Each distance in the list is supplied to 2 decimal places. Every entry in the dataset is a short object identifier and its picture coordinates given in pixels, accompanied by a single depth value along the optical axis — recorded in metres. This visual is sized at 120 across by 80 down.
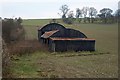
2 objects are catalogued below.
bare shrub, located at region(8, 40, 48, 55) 24.89
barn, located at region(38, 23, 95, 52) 30.61
